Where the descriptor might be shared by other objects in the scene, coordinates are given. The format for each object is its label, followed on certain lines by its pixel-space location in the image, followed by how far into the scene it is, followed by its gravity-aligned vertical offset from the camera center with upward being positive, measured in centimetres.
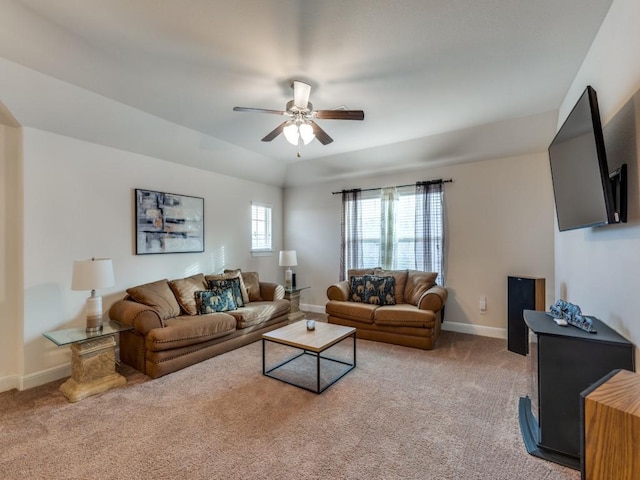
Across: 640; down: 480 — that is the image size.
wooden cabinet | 77 -53
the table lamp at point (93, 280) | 275 -38
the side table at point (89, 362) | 262 -112
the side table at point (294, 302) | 502 -110
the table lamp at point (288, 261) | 523 -38
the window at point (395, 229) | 460 +17
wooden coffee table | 274 -99
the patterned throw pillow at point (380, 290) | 432 -76
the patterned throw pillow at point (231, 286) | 409 -65
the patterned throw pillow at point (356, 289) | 447 -76
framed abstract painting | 376 +23
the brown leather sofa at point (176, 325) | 301 -98
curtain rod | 454 +88
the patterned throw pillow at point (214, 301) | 375 -79
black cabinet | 171 -83
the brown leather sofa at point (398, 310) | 371 -95
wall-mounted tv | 163 +44
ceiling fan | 257 +110
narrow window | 558 +22
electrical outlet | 427 -94
